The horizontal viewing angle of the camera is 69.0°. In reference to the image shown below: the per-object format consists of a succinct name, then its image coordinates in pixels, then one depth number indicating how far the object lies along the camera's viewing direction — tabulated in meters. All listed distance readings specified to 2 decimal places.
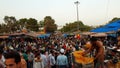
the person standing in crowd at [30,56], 4.04
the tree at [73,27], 43.72
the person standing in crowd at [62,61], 3.66
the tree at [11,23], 30.67
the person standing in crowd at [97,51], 2.34
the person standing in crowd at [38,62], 3.65
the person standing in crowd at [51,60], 3.84
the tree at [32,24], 33.70
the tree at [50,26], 32.69
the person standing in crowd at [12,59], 1.07
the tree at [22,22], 32.44
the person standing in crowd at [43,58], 3.71
